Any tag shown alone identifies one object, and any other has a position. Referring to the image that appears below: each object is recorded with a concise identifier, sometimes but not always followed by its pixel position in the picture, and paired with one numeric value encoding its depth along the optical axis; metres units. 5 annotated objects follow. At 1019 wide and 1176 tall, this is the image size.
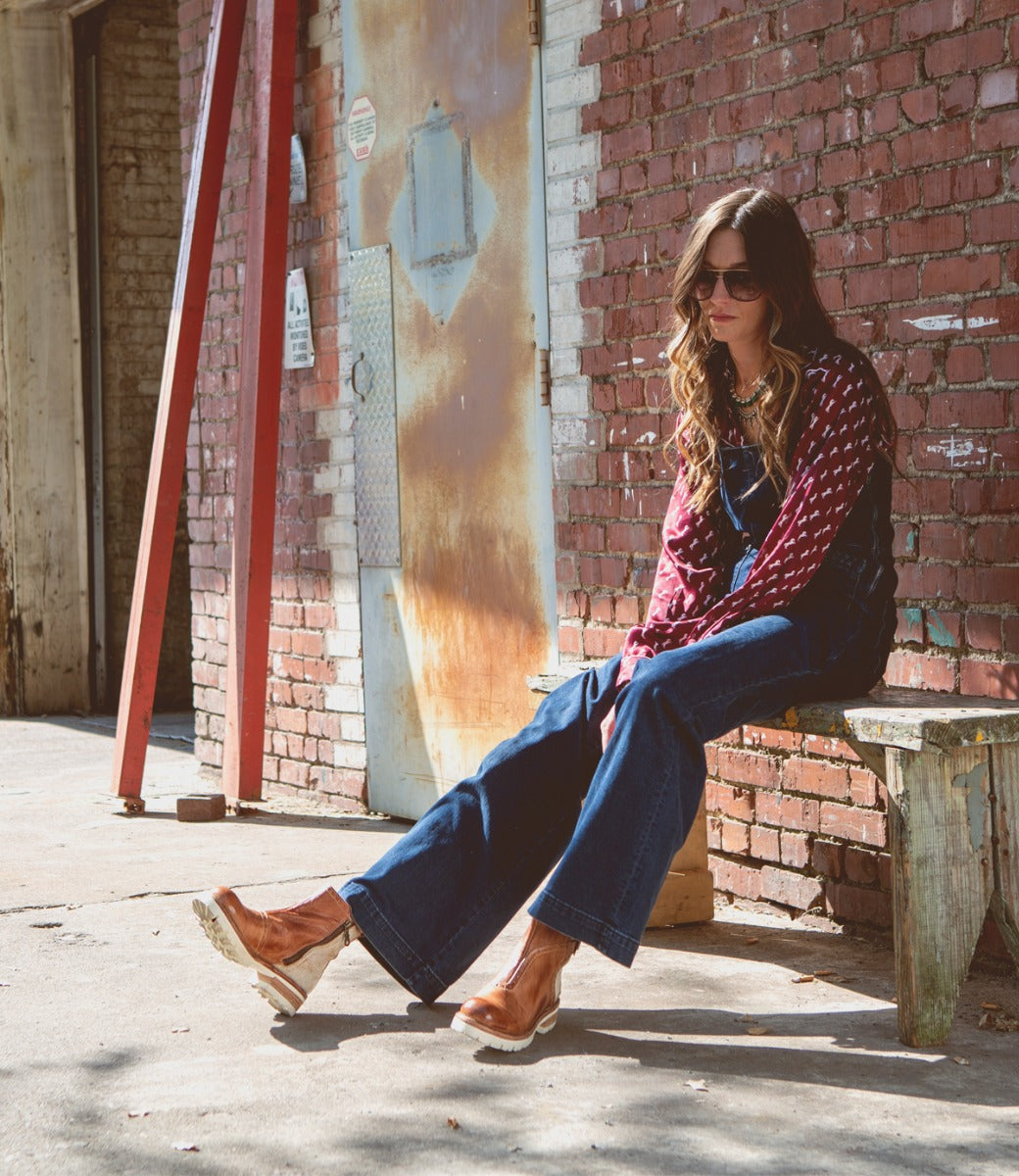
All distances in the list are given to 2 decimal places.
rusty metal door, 4.88
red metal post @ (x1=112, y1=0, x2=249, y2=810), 5.93
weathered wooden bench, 3.05
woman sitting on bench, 3.06
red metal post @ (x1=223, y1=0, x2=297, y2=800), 5.77
